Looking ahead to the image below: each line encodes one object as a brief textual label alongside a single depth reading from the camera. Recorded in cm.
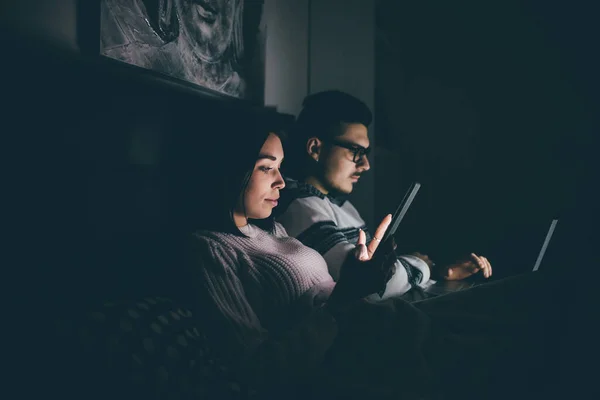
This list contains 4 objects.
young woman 107
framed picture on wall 119
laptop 178
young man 167
